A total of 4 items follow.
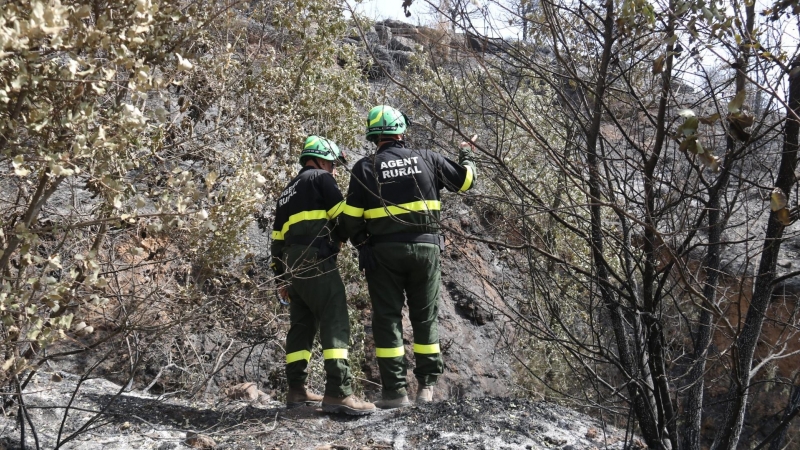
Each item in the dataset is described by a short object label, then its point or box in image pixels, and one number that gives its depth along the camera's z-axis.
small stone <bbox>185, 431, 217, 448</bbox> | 4.58
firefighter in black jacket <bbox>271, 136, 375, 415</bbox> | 5.28
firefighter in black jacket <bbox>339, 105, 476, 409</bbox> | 5.36
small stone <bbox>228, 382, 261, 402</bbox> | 6.30
